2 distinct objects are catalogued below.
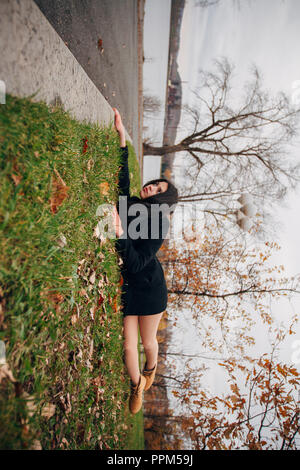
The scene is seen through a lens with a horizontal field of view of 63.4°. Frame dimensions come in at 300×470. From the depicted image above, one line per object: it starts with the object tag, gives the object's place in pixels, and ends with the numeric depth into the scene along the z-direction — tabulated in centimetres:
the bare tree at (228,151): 1195
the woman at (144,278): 319
